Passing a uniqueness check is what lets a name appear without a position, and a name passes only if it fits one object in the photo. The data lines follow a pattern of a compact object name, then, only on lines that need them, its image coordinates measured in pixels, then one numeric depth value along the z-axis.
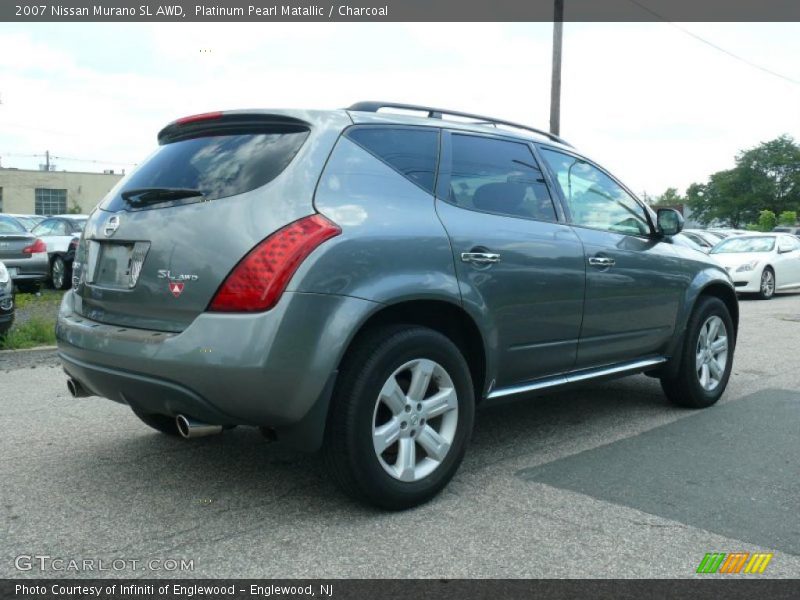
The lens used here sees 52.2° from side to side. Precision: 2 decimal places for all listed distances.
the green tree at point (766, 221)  61.12
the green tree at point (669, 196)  138.77
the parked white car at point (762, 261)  16.14
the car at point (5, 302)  7.80
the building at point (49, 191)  67.12
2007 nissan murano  3.24
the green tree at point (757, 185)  80.38
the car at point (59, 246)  16.05
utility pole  19.11
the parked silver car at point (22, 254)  13.83
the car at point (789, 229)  46.02
